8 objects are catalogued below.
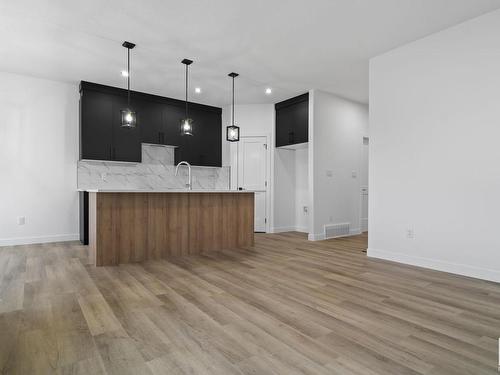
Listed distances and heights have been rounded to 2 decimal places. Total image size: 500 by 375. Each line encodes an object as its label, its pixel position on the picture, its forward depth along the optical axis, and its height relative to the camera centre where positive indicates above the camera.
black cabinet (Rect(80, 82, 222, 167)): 5.27 +1.09
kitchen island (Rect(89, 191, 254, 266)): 3.67 -0.57
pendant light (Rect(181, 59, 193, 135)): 4.45 +0.86
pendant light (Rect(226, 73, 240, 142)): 4.62 +0.77
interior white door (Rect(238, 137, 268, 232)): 6.61 +0.26
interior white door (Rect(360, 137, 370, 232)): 6.64 -0.05
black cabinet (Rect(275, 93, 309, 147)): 5.93 +1.29
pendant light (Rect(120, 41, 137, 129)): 3.96 +0.86
